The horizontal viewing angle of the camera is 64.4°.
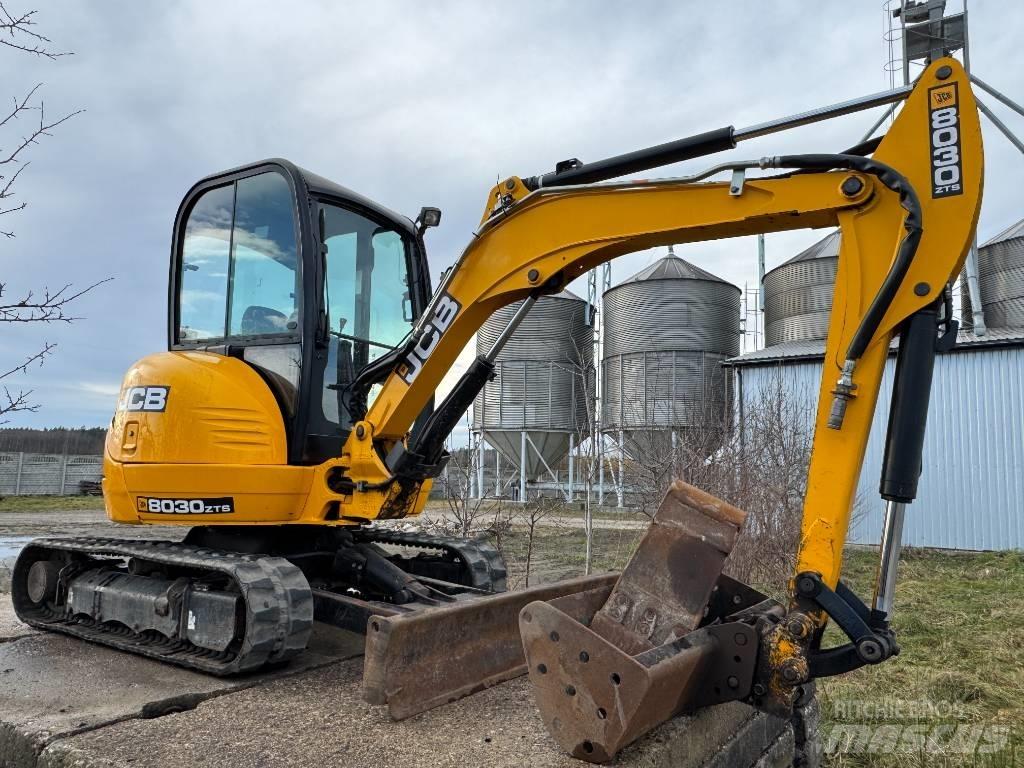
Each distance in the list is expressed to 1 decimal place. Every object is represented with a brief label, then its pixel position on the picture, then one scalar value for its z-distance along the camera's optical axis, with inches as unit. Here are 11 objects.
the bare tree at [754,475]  341.7
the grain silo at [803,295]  695.1
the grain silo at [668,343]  756.6
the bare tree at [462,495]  352.2
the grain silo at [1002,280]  617.6
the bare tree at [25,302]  142.1
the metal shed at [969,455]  535.5
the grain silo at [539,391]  886.4
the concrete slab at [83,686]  142.4
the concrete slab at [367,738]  127.3
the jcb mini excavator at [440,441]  122.3
